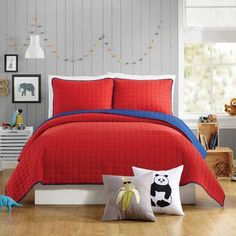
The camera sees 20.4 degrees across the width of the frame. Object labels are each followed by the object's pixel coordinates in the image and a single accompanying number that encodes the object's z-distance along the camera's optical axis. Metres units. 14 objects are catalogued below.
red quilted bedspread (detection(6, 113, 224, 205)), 4.86
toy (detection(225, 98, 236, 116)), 7.12
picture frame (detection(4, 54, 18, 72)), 7.11
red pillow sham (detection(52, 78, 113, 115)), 6.42
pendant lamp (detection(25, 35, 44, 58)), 6.80
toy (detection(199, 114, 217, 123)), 6.86
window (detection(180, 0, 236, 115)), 7.15
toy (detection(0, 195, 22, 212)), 4.71
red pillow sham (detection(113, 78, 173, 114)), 6.40
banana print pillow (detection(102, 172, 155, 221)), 4.39
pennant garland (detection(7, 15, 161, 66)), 7.13
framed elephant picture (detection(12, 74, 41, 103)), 7.13
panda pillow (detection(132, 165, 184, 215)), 4.60
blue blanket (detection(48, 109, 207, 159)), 5.36
